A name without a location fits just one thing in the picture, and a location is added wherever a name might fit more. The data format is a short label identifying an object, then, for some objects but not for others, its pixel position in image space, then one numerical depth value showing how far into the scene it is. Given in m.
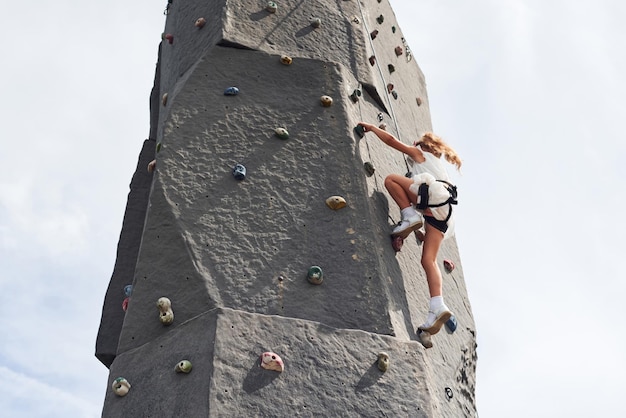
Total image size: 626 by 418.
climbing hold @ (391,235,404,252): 4.62
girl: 4.44
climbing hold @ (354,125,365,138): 4.98
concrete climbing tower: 3.85
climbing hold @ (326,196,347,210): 4.53
